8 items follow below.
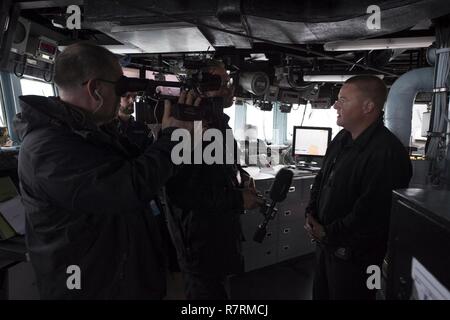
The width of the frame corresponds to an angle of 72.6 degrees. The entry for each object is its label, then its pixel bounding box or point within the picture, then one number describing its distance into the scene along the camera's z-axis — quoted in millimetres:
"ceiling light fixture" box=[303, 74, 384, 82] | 4535
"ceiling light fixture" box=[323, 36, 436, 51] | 2846
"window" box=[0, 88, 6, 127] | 4153
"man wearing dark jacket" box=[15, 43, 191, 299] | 929
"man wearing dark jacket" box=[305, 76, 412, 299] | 1624
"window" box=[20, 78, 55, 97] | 4238
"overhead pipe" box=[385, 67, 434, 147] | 2652
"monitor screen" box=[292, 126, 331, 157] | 4230
